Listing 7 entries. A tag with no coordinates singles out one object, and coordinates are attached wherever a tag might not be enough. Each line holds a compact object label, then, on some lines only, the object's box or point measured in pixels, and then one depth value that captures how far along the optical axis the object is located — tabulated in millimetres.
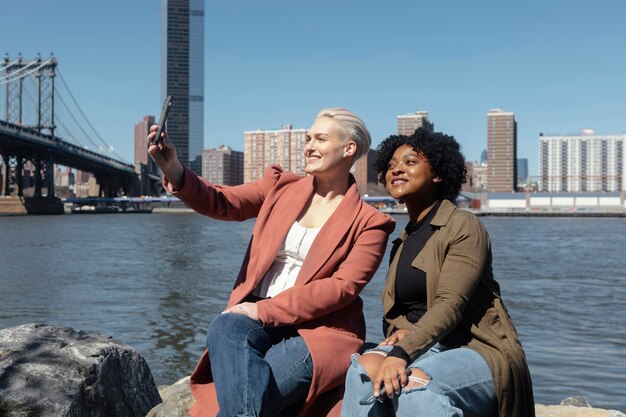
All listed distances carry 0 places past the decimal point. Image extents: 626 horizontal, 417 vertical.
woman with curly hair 1691
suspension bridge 49469
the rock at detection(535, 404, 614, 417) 3035
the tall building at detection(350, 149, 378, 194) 99506
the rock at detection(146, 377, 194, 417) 2484
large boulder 2070
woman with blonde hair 1820
